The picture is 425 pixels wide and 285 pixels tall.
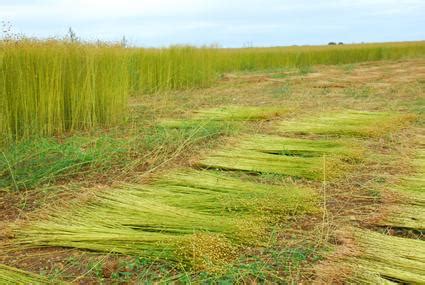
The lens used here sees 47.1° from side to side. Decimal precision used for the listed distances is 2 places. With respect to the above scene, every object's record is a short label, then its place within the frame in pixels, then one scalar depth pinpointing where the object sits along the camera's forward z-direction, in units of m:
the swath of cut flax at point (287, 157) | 3.52
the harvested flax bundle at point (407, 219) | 2.60
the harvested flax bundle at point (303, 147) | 3.93
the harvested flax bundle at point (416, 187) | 2.95
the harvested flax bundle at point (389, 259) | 2.04
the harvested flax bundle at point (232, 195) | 2.73
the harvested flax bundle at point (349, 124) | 4.71
